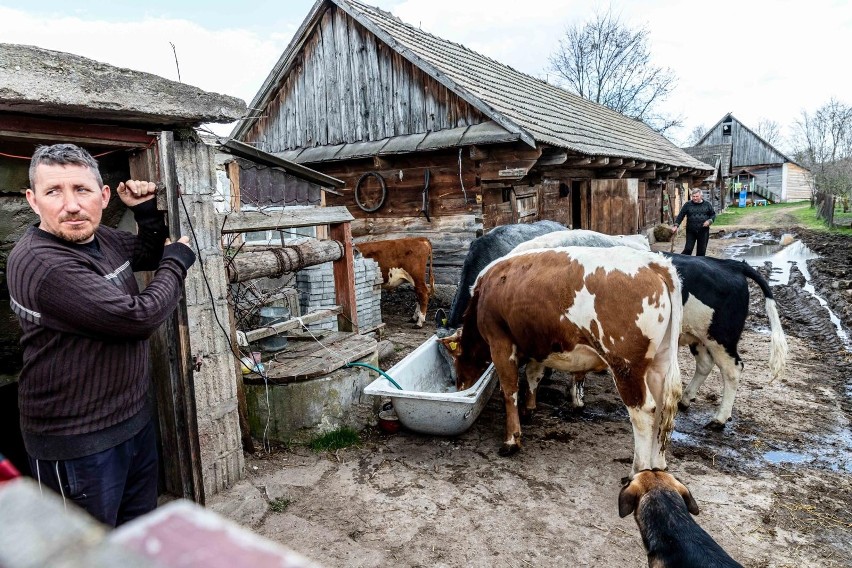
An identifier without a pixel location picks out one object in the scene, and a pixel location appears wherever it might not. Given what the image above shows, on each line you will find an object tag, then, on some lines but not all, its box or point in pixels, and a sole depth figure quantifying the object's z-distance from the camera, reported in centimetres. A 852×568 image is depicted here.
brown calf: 895
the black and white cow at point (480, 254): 563
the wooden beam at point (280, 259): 399
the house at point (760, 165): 4553
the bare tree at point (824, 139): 4266
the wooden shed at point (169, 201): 254
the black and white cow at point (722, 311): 488
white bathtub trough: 432
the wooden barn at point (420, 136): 909
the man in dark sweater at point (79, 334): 181
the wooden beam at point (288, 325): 437
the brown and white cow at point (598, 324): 381
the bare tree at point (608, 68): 3095
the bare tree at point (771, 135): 6669
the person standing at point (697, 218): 1170
